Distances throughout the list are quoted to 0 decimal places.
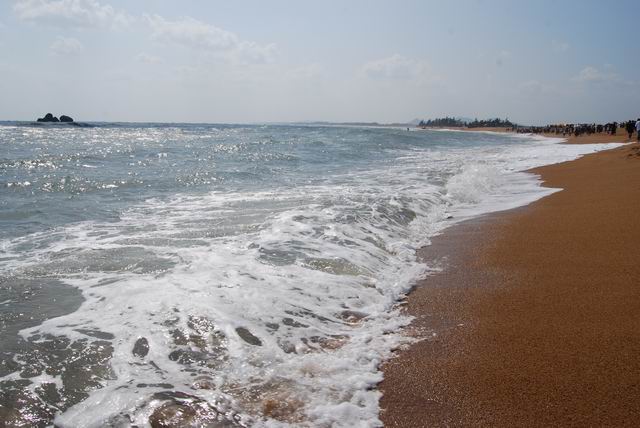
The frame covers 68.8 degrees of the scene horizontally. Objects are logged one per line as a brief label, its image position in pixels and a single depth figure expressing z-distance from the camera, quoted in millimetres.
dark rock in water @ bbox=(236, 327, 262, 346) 3434
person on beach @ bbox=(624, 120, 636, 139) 33578
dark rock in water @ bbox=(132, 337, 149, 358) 3240
